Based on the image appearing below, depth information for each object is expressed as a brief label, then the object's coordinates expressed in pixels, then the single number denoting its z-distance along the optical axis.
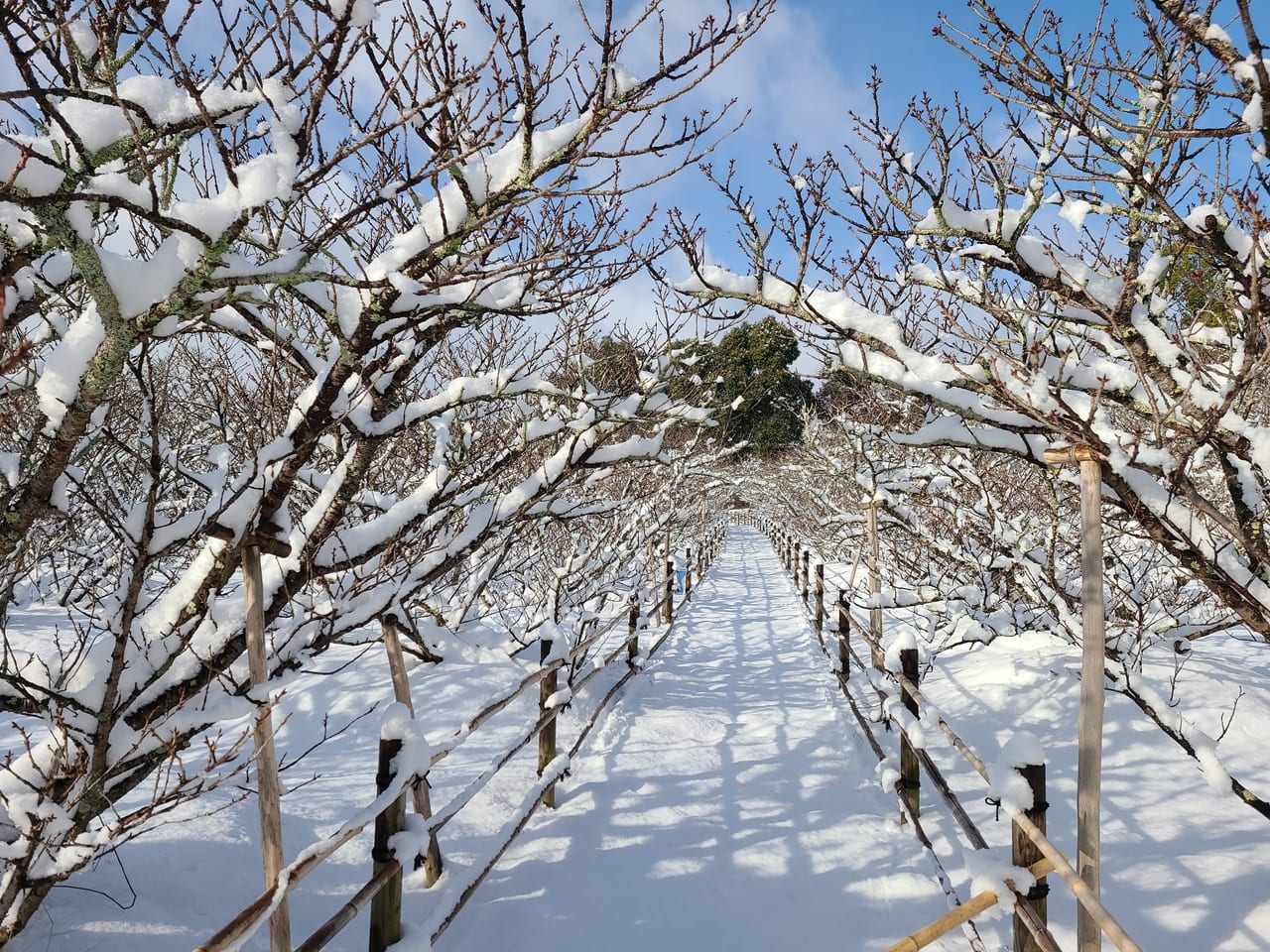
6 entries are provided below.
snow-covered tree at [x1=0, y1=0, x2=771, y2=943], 1.89
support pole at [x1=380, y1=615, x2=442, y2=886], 3.87
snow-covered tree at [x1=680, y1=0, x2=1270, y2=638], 2.60
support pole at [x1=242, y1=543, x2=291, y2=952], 2.22
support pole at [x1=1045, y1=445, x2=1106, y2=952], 2.36
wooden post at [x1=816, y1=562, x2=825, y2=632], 9.82
